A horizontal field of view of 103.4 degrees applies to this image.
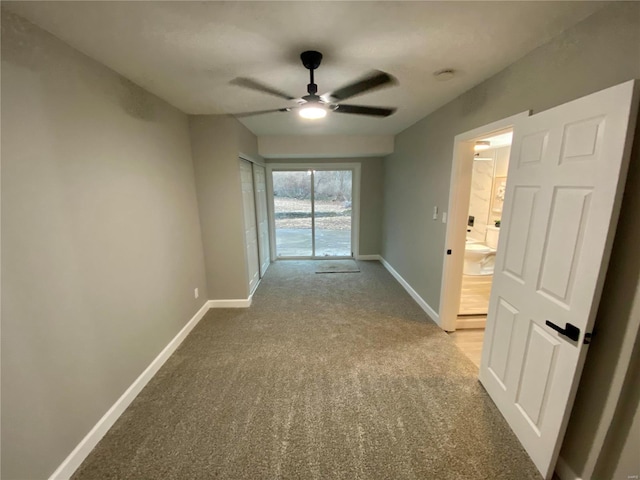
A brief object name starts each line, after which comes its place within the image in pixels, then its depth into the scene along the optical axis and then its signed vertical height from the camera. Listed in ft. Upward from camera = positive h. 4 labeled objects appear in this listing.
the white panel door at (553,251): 3.51 -1.01
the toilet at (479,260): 13.93 -3.75
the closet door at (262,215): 14.05 -1.25
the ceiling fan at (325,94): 5.23 +2.76
